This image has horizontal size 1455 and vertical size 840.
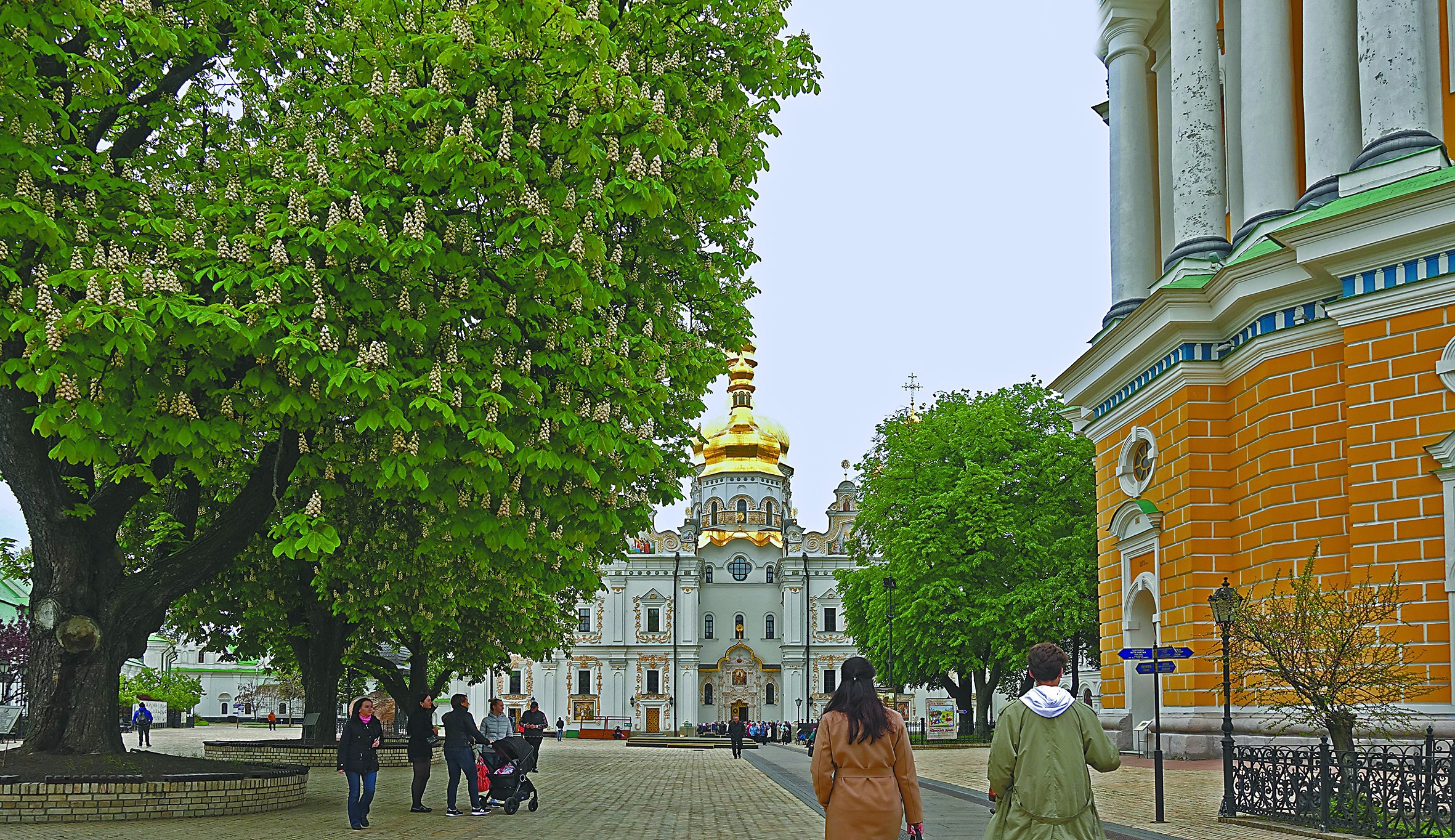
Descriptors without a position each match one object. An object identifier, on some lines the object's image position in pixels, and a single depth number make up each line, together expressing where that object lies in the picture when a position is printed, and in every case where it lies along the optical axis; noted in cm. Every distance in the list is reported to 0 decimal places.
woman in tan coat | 732
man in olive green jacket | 689
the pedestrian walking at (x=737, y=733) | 4309
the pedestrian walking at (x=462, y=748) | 1748
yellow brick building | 1933
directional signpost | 1773
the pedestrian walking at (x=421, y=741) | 1786
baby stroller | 1755
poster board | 8525
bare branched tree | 1446
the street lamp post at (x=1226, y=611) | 1605
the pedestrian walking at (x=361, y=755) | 1514
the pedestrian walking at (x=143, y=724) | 4438
